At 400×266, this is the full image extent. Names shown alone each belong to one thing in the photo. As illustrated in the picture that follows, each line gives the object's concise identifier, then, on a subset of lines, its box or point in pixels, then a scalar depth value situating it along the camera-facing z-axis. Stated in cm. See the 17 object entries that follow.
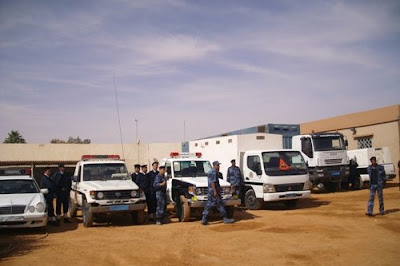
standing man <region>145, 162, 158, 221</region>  1228
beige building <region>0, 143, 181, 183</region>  2928
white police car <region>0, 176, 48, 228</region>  941
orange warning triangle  1330
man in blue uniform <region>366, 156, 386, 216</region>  1110
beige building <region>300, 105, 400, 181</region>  2223
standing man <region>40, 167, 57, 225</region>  1153
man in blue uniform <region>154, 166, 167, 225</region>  1135
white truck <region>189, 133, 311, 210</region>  1295
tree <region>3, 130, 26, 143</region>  5306
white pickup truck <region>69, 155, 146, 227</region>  1062
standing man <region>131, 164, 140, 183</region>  1304
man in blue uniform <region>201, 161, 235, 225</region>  1066
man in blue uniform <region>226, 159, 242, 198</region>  1356
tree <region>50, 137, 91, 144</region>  6299
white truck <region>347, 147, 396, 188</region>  1928
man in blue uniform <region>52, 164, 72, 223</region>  1230
